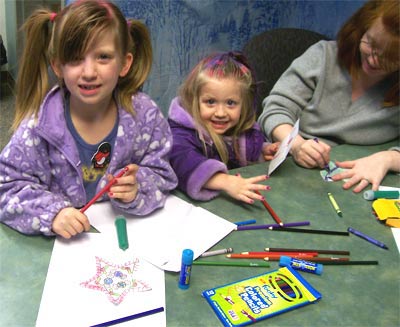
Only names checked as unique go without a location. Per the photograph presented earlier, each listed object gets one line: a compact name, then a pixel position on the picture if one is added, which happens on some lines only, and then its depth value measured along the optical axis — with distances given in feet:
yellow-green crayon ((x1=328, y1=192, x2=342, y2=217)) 3.66
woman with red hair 4.80
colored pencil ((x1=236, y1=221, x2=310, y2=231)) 3.30
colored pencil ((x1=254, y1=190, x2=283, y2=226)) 3.42
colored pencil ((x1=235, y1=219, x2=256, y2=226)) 3.34
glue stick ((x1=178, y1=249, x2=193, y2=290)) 2.60
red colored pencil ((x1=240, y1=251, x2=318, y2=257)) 3.04
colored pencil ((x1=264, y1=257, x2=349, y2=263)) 3.04
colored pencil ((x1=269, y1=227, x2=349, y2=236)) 3.34
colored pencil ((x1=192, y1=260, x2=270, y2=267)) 2.88
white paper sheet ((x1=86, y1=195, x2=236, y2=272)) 2.94
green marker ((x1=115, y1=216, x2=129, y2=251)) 2.80
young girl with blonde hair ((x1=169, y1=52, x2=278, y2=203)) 4.24
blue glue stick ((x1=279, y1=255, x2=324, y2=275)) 2.92
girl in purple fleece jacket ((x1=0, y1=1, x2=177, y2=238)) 2.93
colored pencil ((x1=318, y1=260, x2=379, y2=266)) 3.04
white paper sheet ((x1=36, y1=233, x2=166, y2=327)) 2.40
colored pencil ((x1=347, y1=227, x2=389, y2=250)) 3.31
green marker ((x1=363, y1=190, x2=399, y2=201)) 3.93
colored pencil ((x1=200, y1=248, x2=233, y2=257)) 2.97
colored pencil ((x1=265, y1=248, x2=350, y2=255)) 3.08
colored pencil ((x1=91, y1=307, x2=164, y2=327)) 2.37
